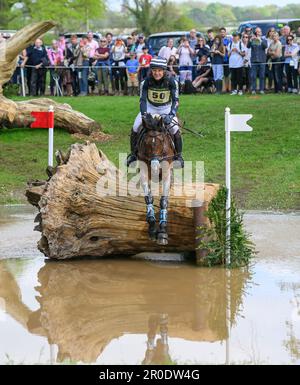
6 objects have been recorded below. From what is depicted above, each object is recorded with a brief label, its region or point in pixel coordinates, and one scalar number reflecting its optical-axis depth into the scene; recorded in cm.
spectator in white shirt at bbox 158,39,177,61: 2902
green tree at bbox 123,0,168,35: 5659
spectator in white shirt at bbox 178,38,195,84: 2859
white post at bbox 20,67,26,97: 2894
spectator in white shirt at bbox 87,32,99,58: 2992
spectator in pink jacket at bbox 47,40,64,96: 2997
